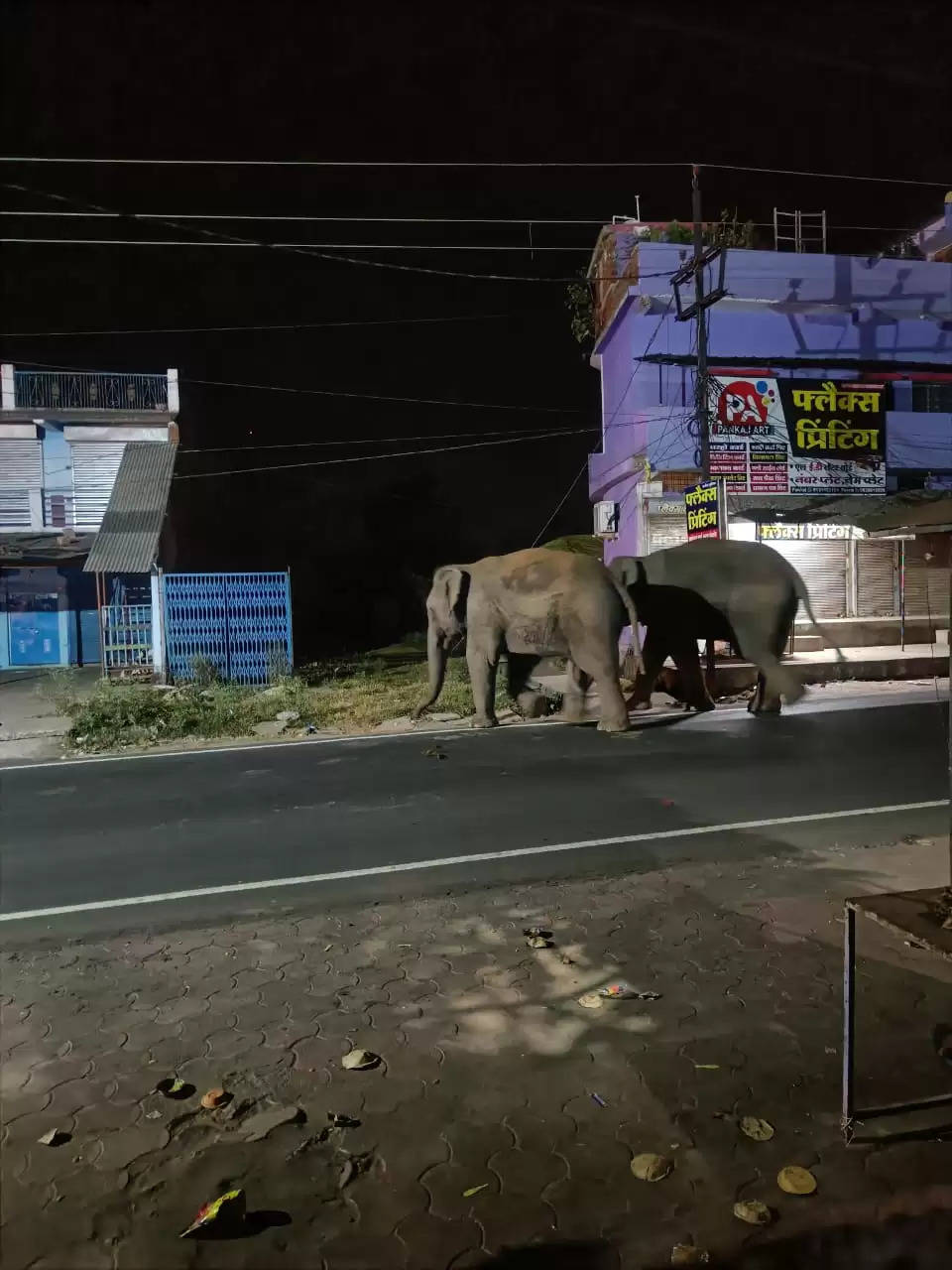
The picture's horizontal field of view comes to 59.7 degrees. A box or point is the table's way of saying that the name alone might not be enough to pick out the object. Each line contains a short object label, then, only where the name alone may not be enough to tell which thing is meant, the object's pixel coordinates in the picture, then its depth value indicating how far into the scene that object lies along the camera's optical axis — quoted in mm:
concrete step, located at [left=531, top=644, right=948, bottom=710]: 12906
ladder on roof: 21681
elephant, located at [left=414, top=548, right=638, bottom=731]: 6746
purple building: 19297
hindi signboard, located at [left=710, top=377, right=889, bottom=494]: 19203
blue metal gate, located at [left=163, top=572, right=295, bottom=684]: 17719
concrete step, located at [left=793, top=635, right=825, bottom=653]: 15867
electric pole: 10125
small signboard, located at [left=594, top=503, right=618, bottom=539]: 22203
